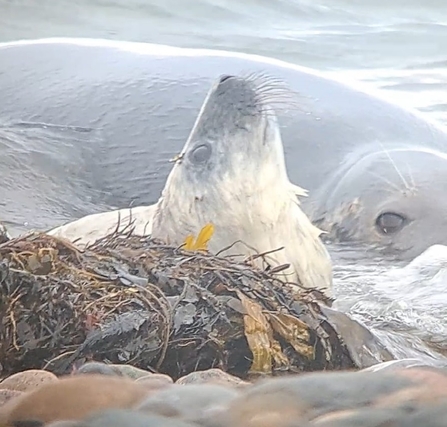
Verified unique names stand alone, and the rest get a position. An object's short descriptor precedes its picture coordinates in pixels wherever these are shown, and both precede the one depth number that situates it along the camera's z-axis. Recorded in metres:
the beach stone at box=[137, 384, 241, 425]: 5.20
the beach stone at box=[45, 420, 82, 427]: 5.14
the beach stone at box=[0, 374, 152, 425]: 5.31
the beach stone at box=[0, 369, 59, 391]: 7.64
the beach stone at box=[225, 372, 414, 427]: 5.13
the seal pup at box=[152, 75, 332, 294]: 12.48
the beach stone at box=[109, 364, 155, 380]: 8.75
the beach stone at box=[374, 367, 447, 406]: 5.22
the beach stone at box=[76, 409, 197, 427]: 5.09
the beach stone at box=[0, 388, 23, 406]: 6.48
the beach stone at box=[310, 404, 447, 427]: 5.04
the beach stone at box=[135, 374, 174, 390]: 5.74
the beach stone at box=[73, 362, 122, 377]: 8.68
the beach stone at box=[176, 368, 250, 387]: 8.46
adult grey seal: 13.02
